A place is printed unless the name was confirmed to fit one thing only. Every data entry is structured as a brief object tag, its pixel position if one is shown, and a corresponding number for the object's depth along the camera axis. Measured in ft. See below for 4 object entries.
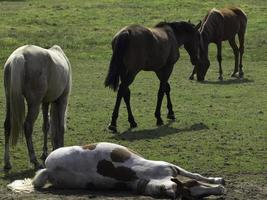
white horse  60.20
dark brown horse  82.18
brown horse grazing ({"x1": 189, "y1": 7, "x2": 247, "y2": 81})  132.39
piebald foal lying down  50.74
